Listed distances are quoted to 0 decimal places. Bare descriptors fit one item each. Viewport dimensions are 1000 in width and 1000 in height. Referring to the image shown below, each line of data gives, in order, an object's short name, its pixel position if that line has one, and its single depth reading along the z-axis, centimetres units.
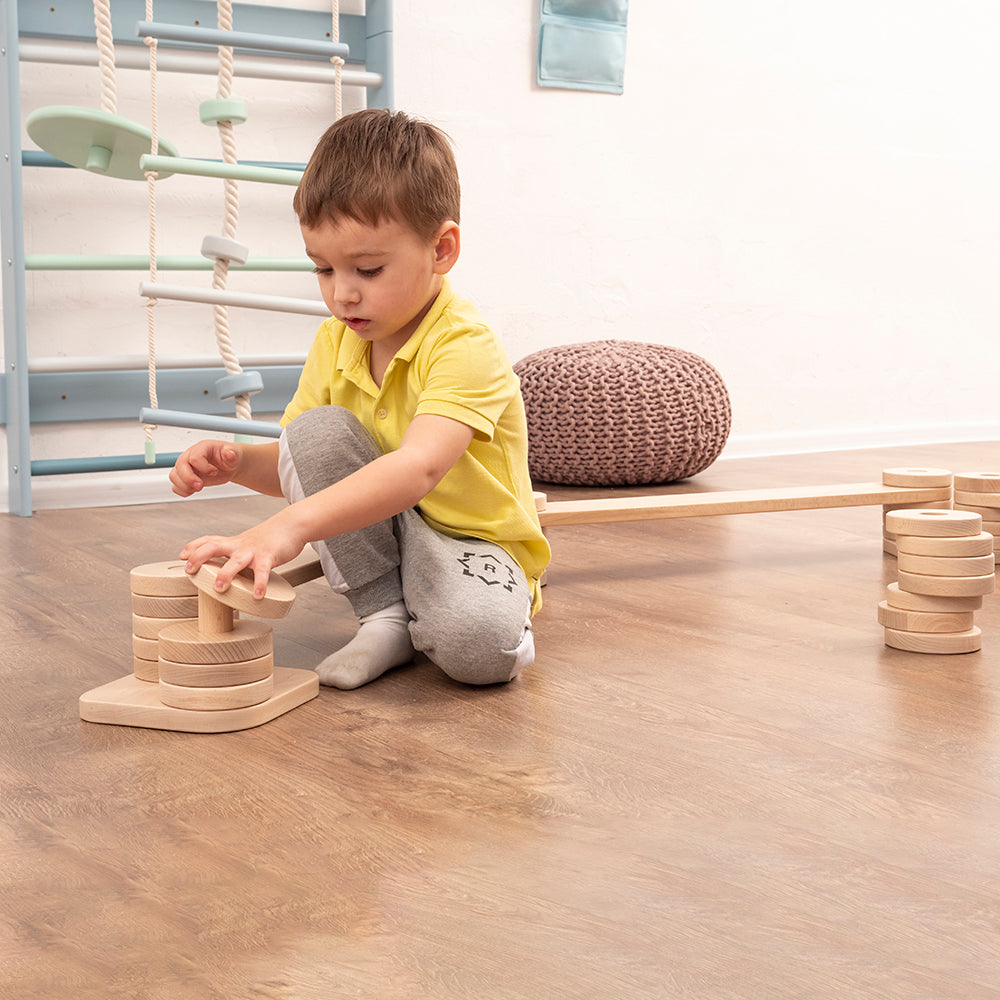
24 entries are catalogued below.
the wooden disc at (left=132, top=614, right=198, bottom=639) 202
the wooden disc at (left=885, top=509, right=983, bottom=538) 214
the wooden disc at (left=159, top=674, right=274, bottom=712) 194
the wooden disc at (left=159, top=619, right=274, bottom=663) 193
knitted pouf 339
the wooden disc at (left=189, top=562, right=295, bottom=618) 189
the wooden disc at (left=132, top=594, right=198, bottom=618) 202
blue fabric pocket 390
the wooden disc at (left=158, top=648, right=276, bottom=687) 194
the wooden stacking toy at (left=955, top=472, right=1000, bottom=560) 256
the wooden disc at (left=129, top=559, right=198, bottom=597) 201
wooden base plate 194
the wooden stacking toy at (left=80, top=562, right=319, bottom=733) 193
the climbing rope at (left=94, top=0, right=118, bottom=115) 293
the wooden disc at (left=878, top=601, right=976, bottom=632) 216
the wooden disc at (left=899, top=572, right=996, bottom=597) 214
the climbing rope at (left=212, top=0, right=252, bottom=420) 294
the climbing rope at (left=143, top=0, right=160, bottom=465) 295
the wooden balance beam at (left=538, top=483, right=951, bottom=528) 250
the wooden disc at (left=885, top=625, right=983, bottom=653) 215
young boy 203
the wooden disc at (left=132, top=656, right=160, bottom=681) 201
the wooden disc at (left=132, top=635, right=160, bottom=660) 201
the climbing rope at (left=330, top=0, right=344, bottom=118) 316
